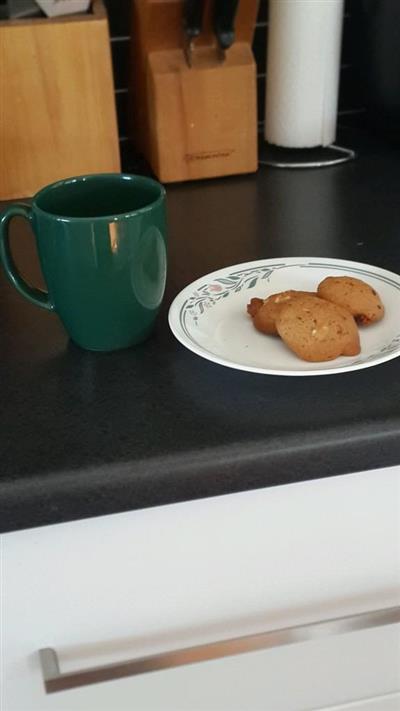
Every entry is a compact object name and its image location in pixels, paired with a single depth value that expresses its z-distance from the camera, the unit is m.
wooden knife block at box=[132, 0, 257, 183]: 0.93
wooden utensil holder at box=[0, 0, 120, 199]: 0.86
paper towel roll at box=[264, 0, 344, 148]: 0.96
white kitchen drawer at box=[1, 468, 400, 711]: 0.54
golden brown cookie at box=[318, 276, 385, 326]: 0.62
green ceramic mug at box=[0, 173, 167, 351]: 0.57
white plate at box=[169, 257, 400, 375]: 0.58
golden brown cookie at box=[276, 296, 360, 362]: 0.58
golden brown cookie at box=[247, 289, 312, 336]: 0.61
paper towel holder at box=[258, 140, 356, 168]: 1.03
